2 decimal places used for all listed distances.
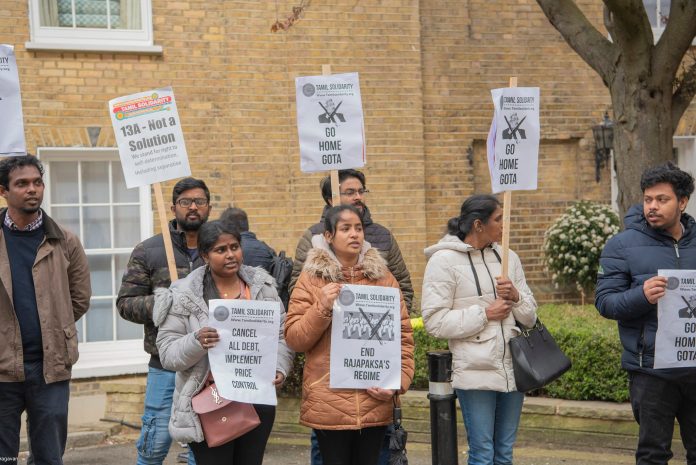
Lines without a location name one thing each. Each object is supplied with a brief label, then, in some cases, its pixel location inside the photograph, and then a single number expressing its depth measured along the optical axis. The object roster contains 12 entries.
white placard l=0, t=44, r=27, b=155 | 5.77
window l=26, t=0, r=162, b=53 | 10.08
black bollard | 5.81
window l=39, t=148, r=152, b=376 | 10.27
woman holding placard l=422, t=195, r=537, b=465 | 5.63
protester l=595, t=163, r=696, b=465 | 5.42
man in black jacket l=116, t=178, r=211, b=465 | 6.12
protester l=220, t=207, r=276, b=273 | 7.00
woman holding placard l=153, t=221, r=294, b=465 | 4.93
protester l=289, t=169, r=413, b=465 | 6.34
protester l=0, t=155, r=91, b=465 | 5.28
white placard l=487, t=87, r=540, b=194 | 6.06
